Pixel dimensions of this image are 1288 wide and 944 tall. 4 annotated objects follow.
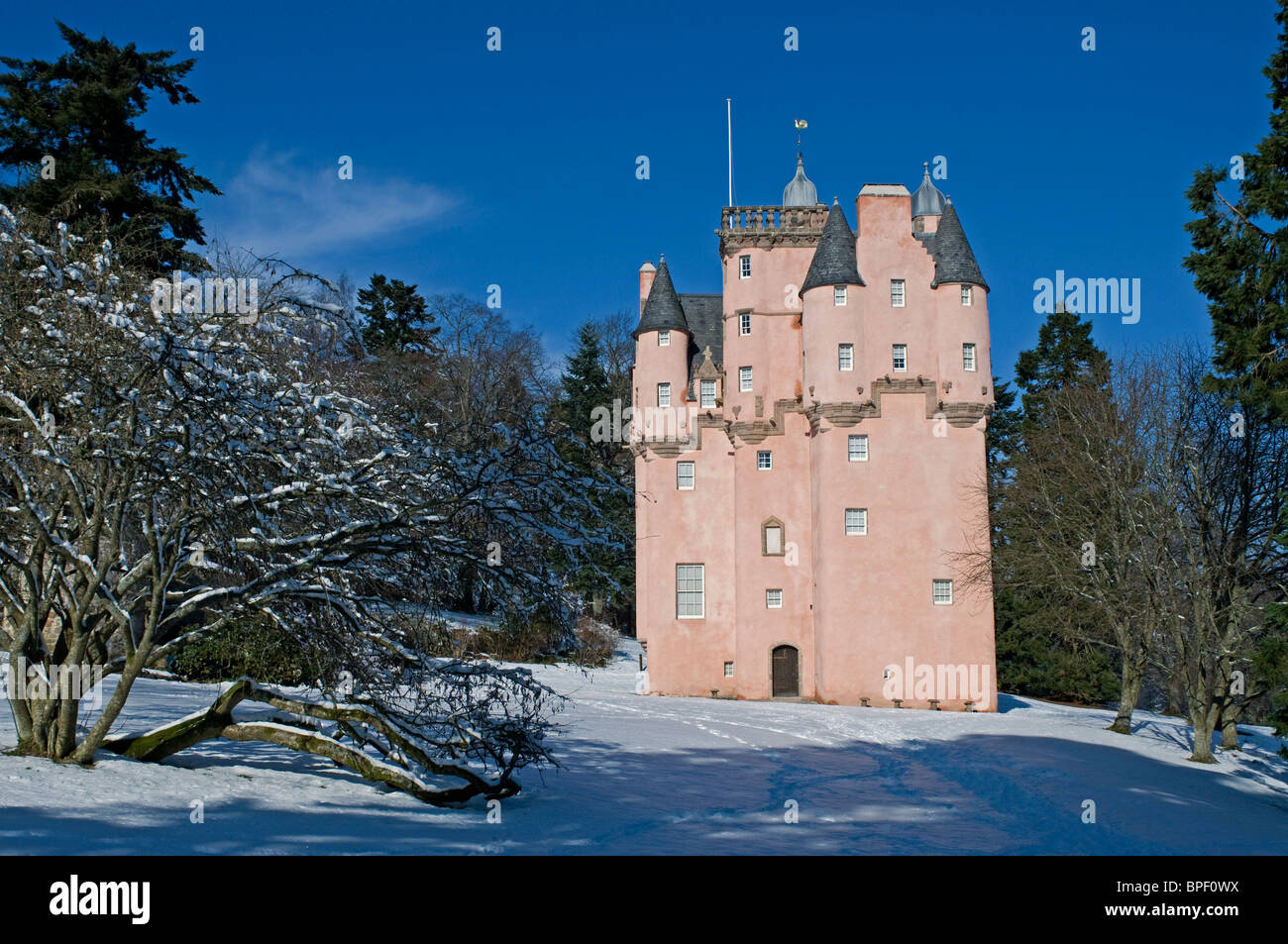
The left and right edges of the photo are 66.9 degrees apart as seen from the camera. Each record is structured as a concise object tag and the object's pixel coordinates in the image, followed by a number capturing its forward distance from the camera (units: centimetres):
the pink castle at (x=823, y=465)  3328
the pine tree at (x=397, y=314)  5303
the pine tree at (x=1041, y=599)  3941
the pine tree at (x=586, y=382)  5009
